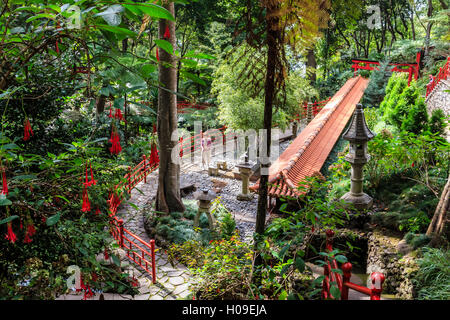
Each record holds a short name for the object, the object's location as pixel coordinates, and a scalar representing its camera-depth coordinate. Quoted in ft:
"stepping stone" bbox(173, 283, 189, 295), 19.60
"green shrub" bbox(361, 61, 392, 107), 57.58
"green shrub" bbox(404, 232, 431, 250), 16.45
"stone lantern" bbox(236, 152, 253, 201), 34.14
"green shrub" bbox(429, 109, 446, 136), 26.61
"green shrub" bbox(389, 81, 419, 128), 32.60
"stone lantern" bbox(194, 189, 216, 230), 26.27
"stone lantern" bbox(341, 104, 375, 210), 19.92
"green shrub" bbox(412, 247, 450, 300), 13.16
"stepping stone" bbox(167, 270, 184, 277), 21.74
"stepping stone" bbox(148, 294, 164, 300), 19.00
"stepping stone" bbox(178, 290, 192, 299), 18.93
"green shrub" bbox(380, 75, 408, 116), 37.63
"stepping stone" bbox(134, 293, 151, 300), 18.85
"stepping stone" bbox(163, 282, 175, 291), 20.01
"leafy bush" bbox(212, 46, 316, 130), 40.91
